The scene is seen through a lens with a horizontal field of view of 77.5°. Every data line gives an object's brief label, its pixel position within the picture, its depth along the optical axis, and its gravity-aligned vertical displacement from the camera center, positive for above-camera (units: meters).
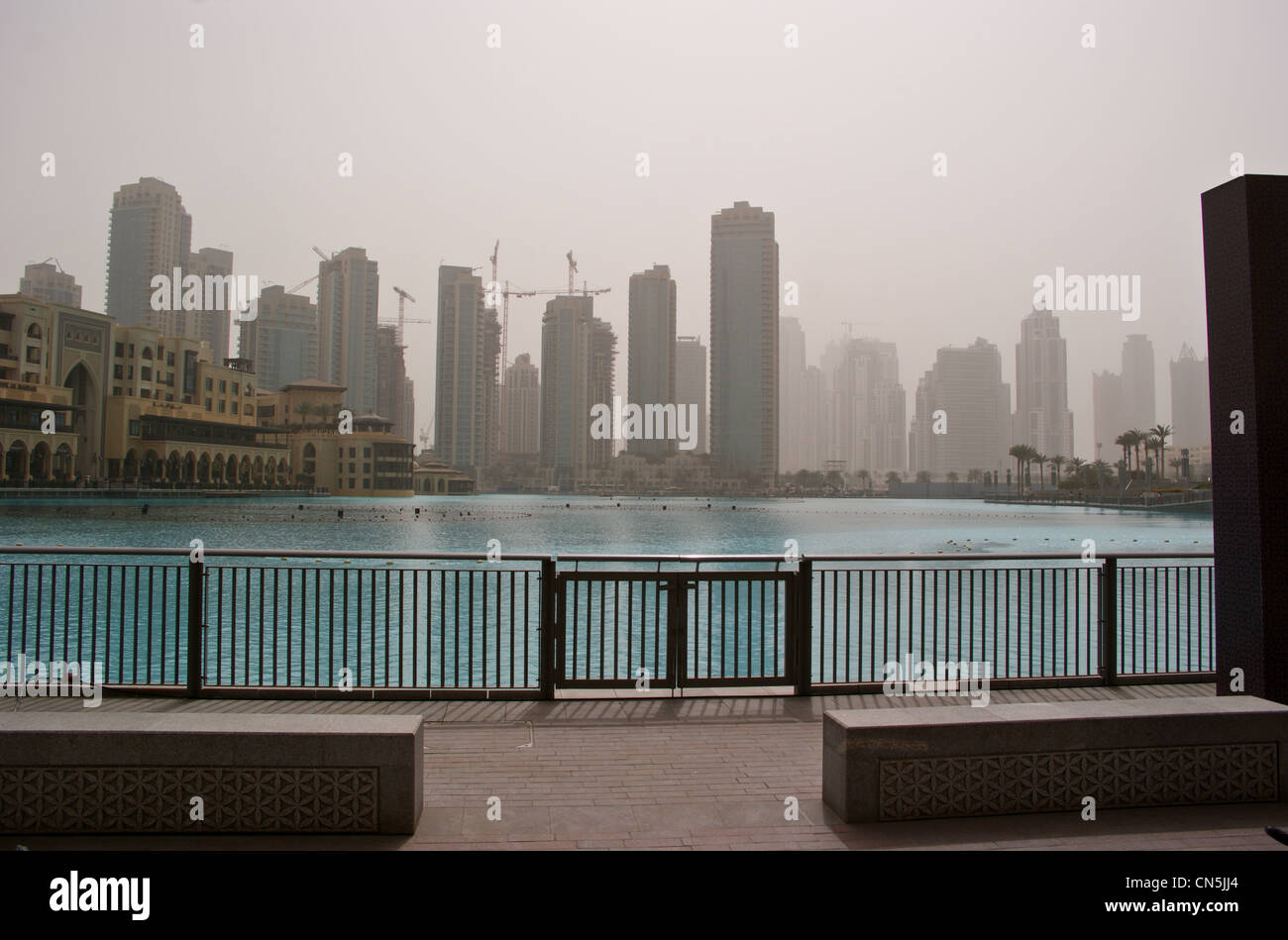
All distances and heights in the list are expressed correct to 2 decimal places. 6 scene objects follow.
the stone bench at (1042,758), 4.15 -1.38
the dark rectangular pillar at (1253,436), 6.02 +0.48
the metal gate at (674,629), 6.92 -1.13
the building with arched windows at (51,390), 88.44 +12.80
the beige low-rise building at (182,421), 103.12 +11.08
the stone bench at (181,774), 3.82 -1.31
